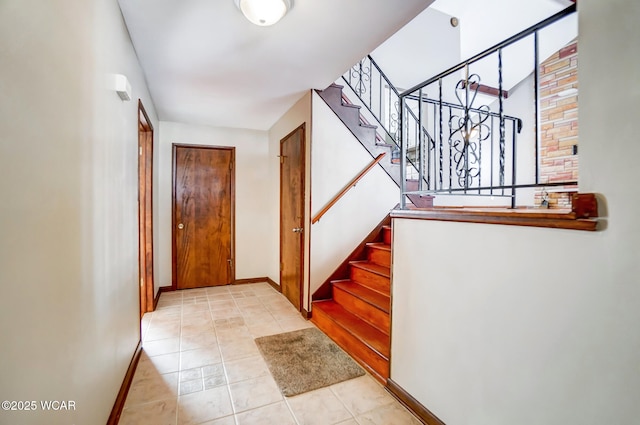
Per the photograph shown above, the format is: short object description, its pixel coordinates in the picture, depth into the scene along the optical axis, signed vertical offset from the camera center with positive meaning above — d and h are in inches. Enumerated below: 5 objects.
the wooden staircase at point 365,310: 87.7 -37.6
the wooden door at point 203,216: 166.6 -2.6
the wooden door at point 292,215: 132.1 -1.6
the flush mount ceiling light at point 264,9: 68.1 +48.7
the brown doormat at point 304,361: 81.4 -47.6
